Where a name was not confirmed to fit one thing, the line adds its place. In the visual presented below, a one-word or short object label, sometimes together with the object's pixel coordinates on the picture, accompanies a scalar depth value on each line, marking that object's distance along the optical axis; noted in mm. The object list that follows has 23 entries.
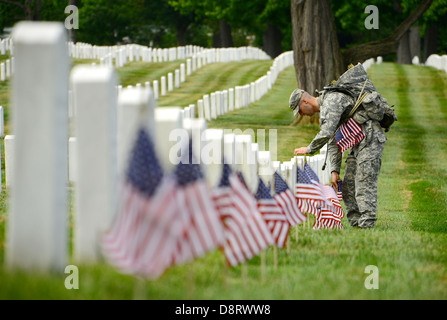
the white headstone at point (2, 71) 71562
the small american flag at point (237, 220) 10070
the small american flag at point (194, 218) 8578
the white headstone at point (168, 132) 9906
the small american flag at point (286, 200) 13602
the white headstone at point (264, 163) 15312
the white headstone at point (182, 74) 77125
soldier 18609
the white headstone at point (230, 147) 12184
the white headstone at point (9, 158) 25016
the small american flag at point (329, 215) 18547
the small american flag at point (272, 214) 12133
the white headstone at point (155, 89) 61712
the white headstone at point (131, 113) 8750
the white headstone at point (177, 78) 72937
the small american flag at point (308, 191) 17781
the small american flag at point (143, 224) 8109
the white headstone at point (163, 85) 67750
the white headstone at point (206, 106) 51906
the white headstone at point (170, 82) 70437
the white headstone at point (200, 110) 50612
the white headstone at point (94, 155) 8266
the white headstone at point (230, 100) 58566
